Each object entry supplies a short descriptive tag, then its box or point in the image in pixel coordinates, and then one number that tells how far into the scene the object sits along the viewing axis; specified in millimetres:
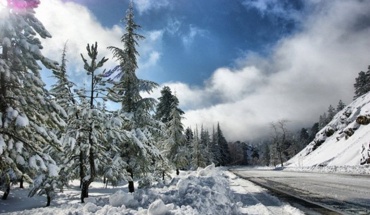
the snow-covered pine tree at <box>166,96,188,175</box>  33934
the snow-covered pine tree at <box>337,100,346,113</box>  110900
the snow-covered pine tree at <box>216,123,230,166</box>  103706
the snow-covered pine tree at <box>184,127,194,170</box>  77675
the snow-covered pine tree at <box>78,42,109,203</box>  13102
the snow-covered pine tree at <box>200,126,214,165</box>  84675
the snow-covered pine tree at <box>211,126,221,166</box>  95725
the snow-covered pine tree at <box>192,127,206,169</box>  58375
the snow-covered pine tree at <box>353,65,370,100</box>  87125
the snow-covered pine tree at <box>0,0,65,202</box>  6695
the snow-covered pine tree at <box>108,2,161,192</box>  17156
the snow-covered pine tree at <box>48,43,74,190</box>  13258
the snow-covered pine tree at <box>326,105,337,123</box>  117062
